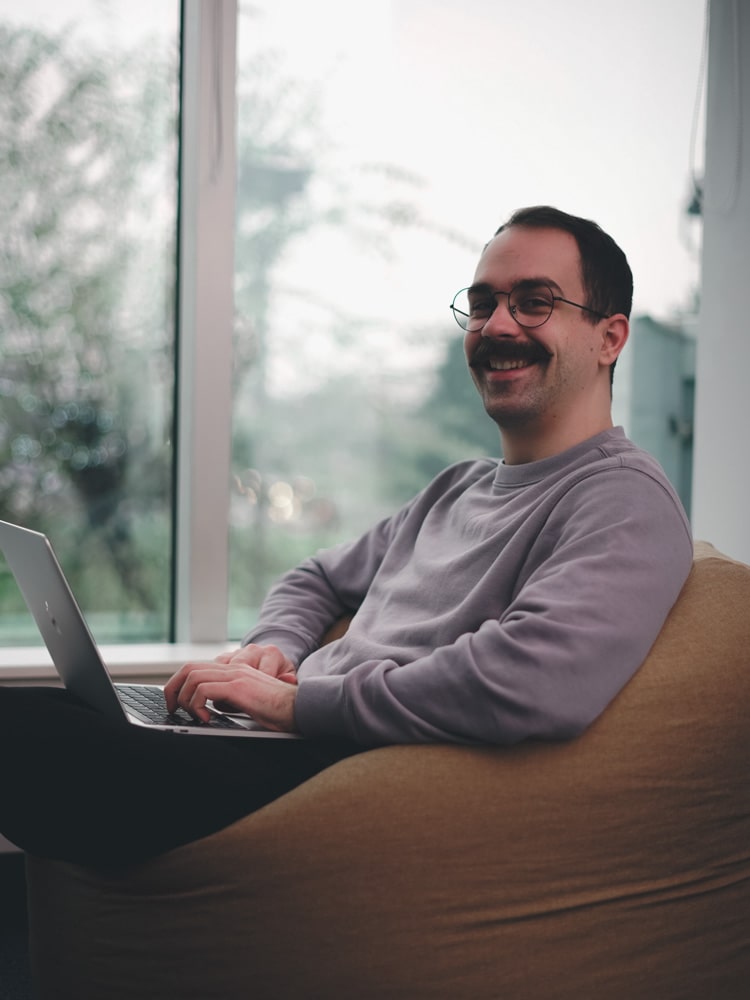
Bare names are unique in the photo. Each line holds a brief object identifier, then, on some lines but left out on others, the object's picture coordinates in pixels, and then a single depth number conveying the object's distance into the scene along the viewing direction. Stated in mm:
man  1178
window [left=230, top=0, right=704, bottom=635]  2564
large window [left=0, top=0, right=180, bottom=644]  2424
